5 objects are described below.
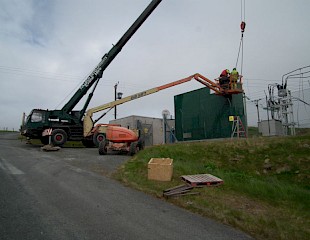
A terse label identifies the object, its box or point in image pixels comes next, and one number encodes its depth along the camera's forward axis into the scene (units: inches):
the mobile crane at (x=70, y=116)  738.2
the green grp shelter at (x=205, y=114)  692.1
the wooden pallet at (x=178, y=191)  253.1
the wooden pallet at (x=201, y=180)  289.3
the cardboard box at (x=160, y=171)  312.9
